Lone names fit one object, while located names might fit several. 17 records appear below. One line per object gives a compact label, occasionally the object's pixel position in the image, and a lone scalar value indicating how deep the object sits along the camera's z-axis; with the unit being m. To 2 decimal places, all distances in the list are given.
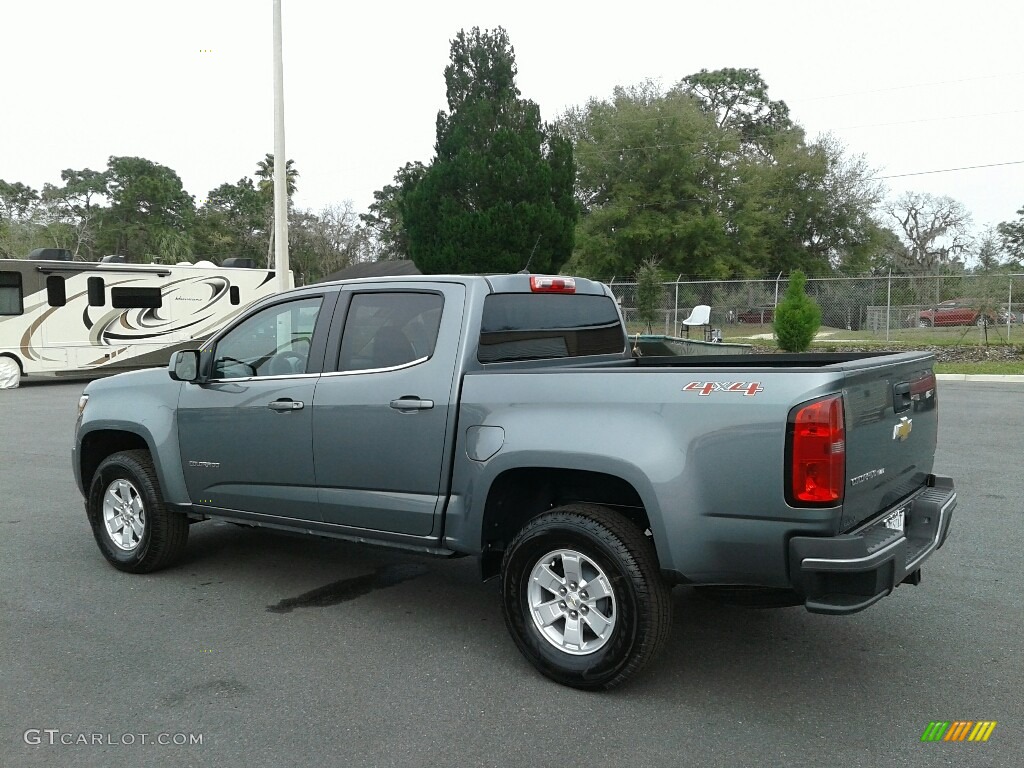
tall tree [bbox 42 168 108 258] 66.88
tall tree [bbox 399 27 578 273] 32.19
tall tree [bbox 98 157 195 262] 69.31
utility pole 17.42
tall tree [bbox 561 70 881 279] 45.34
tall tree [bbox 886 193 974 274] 63.41
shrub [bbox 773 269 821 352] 22.36
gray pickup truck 3.47
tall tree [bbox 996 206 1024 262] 74.35
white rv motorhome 19.84
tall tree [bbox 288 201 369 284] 62.62
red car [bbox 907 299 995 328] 24.14
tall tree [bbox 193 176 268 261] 66.81
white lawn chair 25.66
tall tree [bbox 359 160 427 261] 65.88
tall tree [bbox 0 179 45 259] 57.78
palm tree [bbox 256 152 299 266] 64.69
